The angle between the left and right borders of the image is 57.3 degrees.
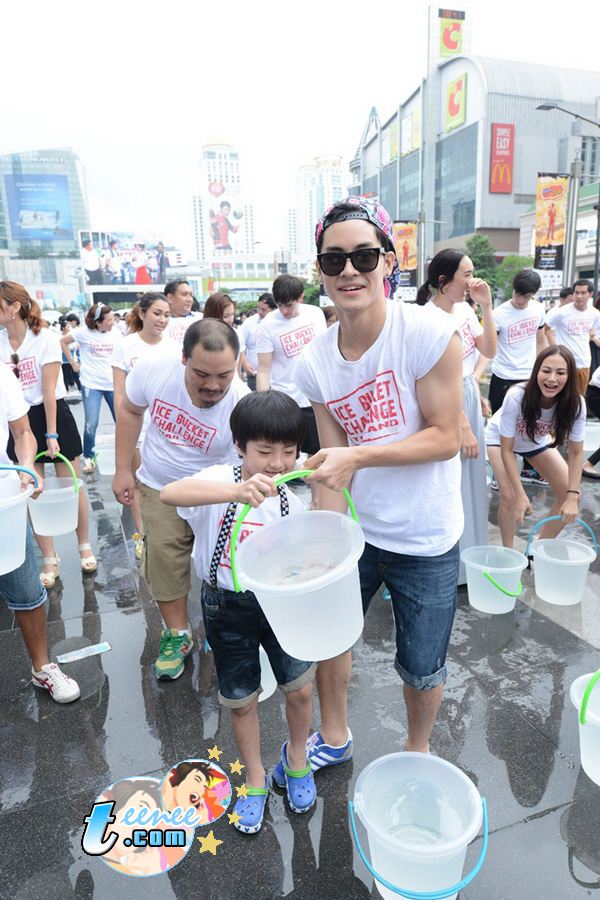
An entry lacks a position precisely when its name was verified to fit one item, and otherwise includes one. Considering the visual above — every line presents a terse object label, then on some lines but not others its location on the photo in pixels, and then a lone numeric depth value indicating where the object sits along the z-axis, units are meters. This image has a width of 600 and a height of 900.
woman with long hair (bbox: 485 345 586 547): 3.38
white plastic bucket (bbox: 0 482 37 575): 2.16
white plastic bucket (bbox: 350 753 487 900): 1.45
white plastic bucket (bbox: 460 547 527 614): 3.10
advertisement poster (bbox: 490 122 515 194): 56.41
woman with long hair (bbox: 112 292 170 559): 3.95
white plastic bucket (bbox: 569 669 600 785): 1.71
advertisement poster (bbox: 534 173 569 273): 14.75
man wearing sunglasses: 1.62
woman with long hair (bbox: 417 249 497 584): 3.21
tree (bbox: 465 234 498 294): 46.28
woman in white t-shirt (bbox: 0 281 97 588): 3.38
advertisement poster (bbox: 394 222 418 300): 20.53
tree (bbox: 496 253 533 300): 41.94
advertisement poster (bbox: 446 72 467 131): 59.38
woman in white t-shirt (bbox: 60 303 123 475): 6.33
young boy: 1.69
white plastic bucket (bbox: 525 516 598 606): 3.18
